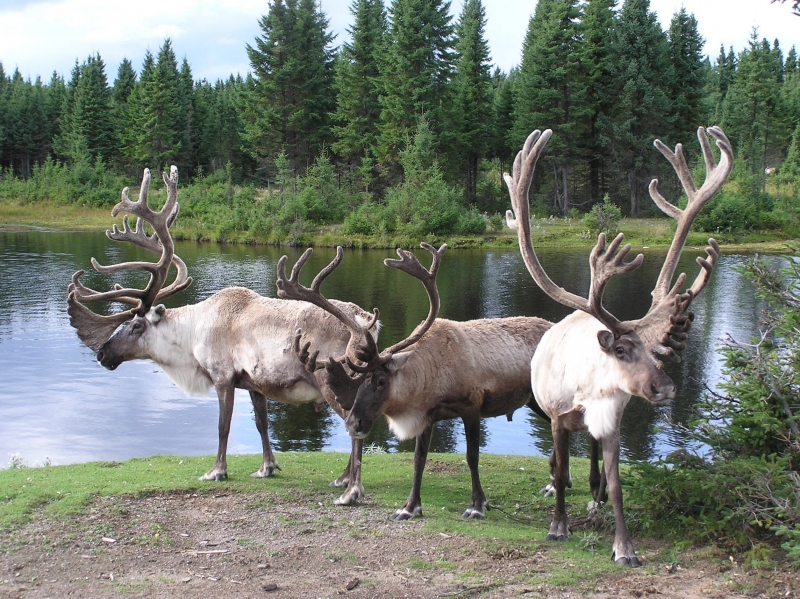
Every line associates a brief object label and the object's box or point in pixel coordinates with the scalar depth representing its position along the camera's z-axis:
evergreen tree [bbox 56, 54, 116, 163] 88.00
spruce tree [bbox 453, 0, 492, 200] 70.19
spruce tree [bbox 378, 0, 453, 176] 66.44
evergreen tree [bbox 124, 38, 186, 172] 80.88
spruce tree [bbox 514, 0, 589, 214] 63.75
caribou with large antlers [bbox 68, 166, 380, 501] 9.41
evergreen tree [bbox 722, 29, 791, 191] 70.69
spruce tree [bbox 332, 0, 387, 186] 70.99
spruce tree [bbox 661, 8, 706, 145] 67.56
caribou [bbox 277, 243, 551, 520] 8.04
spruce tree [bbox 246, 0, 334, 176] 74.94
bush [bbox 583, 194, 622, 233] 55.66
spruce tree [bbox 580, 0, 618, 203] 65.12
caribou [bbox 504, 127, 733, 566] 6.46
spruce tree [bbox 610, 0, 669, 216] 63.06
